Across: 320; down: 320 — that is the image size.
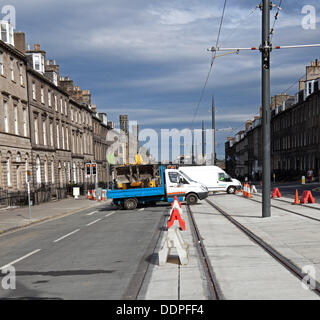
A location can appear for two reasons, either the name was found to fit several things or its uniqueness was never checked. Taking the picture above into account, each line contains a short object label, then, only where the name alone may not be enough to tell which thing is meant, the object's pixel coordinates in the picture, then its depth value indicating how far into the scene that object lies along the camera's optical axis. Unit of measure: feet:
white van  118.01
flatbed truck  78.28
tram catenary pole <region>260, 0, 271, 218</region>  50.19
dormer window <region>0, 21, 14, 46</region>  108.73
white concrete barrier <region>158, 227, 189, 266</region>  27.35
